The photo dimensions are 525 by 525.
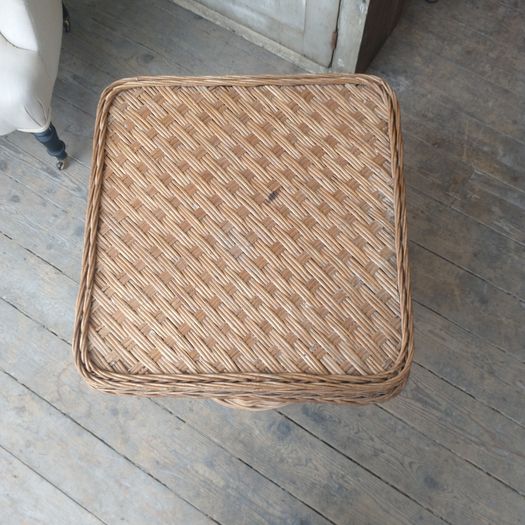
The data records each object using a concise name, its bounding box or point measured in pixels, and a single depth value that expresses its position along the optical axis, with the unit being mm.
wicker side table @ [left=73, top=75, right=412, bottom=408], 745
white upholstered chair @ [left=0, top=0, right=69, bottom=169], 974
